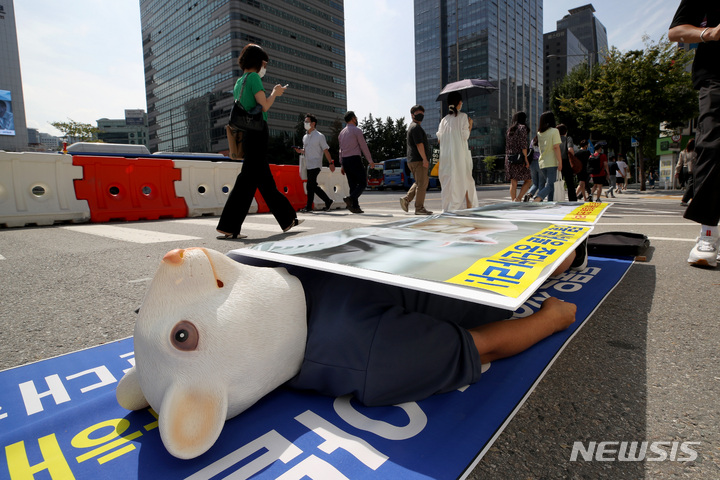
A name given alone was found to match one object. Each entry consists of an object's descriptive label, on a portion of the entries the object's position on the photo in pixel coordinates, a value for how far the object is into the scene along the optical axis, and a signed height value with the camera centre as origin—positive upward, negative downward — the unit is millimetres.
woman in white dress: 5910 +509
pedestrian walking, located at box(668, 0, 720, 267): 2605 +421
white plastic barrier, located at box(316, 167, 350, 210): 9977 +275
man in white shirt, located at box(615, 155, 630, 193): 16327 +520
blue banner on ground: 921 -633
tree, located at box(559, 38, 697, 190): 15828 +3878
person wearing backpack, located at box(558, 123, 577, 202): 8023 +601
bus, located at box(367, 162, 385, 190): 30239 +1279
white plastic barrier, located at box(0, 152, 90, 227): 6449 +269
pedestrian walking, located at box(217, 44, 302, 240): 4301 +423
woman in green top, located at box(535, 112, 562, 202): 6633 +647
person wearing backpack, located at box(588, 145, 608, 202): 10391 +506
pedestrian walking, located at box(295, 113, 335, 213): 8219 +979
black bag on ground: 3070 -473
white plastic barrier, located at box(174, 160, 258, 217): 8258 +333
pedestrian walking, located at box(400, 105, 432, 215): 6773 +681
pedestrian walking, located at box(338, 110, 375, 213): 7930 +796
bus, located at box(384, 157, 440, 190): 28047 +1241
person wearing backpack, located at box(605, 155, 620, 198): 14613 +478
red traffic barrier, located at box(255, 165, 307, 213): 9134 +270
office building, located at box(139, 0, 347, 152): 76938 +30290
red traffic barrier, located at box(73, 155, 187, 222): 7129 +275
